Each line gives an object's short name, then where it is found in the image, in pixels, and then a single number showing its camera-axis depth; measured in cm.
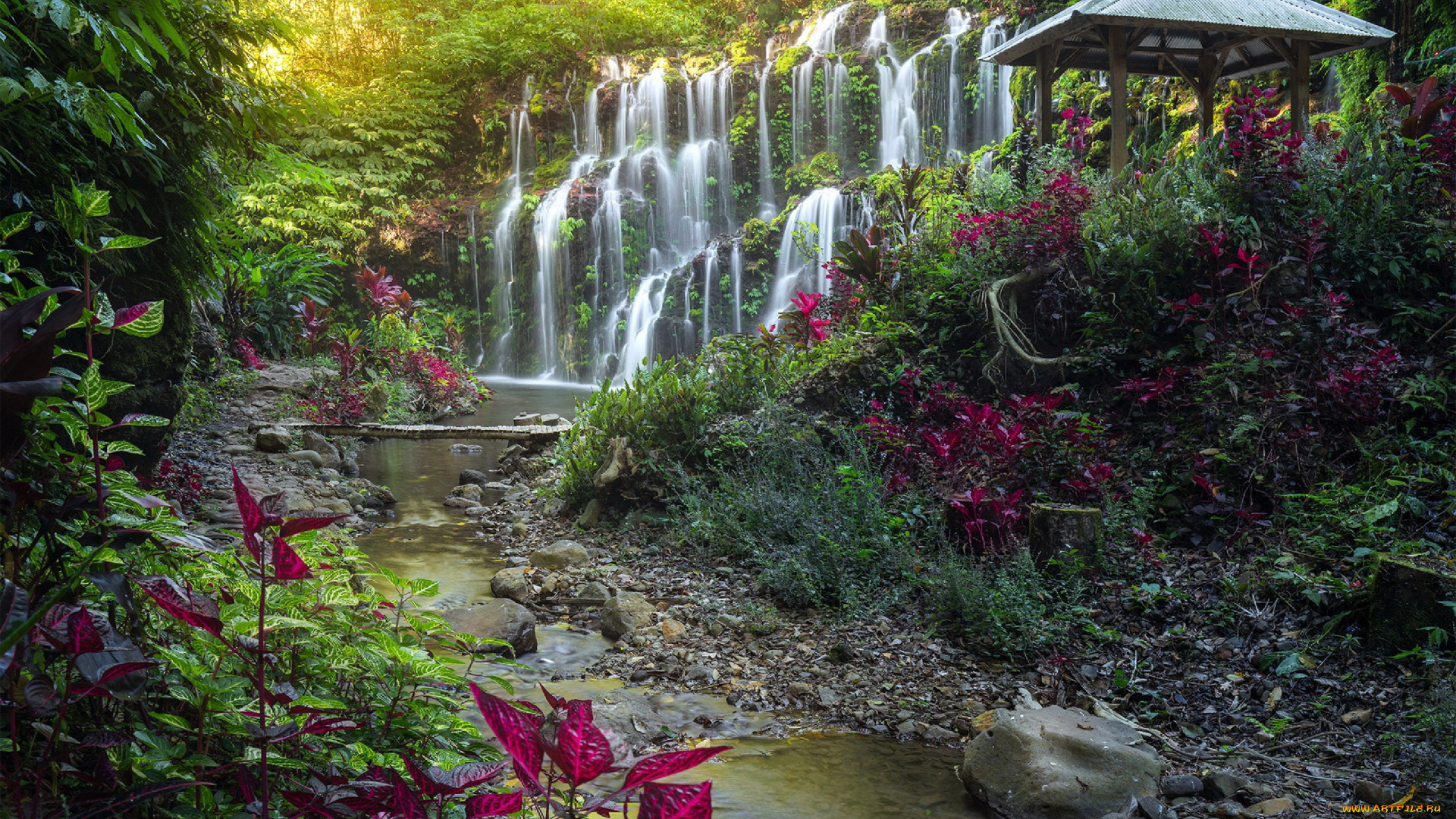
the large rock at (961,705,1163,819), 259
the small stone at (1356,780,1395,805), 245
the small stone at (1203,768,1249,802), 261
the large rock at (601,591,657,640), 416
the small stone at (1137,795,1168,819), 255
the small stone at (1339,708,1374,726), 284
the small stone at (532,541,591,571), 517
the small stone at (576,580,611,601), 462
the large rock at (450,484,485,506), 725
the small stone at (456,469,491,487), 784
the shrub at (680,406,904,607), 438
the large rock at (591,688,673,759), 305
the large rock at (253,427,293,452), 749
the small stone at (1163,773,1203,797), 264
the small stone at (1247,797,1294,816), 248
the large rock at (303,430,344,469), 783
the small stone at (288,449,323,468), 737
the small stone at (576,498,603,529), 600
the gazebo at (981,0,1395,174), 690
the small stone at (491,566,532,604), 469
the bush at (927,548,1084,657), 361
